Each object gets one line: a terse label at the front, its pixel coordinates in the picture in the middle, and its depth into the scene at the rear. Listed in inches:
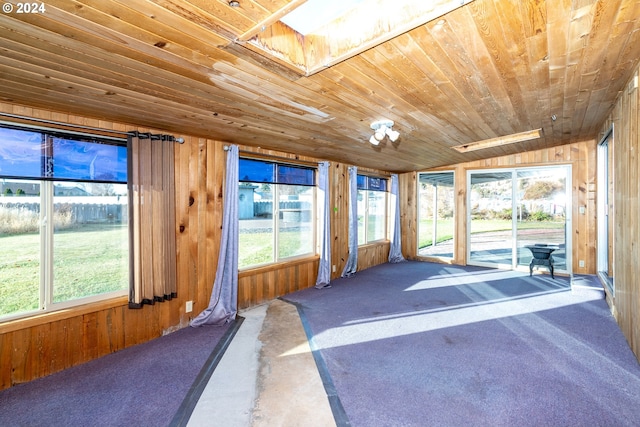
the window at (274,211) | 160.7
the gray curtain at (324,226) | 195.3
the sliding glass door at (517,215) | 216.7
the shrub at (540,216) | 221.8
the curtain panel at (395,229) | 275.4
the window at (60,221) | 91.0
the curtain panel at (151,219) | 111.3
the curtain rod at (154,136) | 110.5
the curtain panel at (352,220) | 224.4
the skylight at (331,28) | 57.5
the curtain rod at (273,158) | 151.4
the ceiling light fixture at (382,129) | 118.5
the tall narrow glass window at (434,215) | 273.1
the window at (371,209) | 253.4
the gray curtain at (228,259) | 138.2
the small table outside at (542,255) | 198.5
